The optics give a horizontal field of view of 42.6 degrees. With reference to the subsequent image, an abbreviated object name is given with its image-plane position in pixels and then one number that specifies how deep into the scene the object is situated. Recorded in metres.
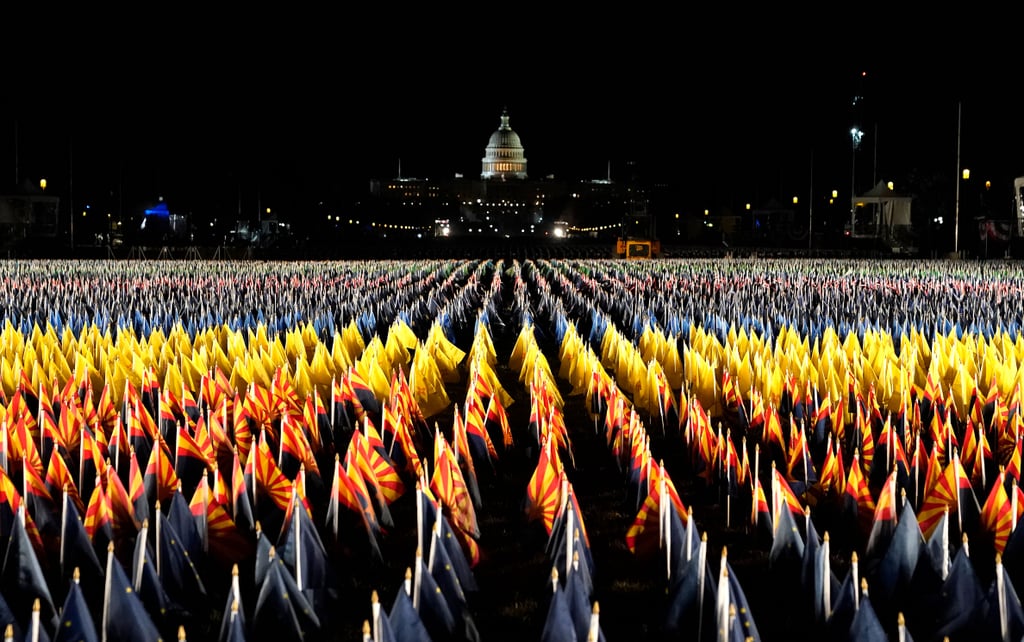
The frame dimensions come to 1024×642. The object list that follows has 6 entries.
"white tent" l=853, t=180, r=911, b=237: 73.06
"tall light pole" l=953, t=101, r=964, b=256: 49.91
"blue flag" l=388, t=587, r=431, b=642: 5.24
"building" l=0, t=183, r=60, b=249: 68.94
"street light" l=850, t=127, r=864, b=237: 76.19
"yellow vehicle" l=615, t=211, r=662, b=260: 61.22
